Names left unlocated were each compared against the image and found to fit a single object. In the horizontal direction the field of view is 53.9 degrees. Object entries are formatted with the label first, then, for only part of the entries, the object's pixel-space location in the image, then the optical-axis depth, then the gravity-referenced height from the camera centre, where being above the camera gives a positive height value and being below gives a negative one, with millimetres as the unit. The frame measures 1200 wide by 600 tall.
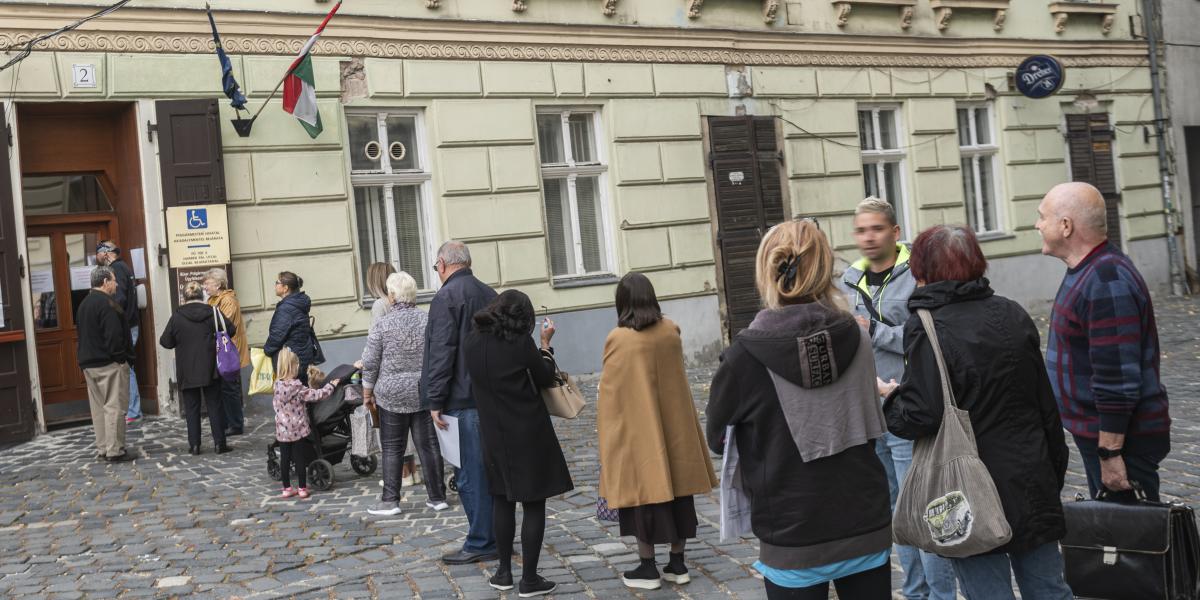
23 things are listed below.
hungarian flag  12133 +2355
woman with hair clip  3590 -500
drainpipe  21125 +1488
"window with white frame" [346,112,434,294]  13469 +1353
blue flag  11883 +2452
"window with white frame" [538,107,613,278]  14797 +1246
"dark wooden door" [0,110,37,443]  11164 +79
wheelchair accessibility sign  11922 +915
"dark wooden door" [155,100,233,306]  11930 +1731
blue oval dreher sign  18719 +2728
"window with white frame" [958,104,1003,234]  18953 +1406
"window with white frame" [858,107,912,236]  17719 +1605
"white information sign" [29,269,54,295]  12422 +619
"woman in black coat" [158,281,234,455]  10531 -288
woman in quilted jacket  10344 -48
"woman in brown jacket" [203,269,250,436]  11320 -54
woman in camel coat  5883 -770
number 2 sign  11477 +2538
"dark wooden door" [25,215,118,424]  12438 +487
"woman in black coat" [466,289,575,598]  5918 -644
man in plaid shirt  4188 -397
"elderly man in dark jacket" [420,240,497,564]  6574 -484
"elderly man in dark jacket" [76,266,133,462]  10203 -193
